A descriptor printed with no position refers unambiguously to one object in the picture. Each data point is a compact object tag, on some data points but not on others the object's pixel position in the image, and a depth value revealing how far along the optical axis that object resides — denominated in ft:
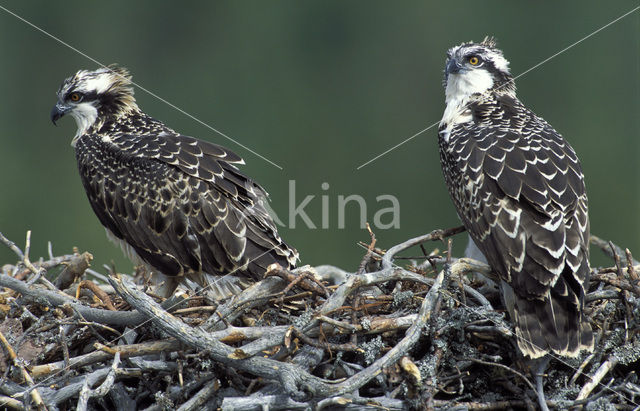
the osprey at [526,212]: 33.76
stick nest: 30.96
